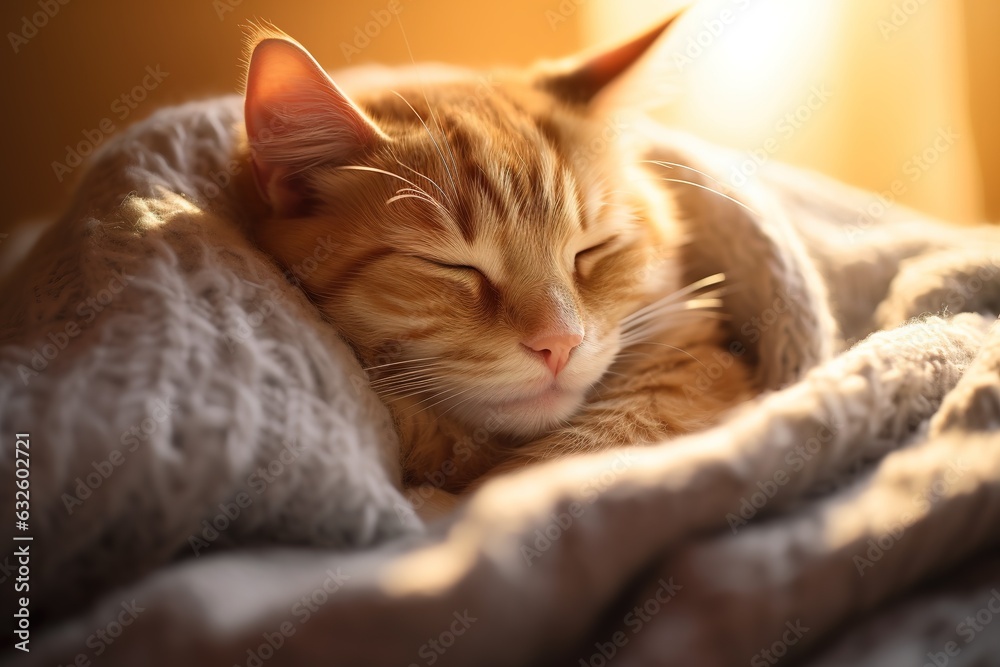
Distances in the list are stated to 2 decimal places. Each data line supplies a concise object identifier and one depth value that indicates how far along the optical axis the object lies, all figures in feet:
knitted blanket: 0.72
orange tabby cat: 0.96
